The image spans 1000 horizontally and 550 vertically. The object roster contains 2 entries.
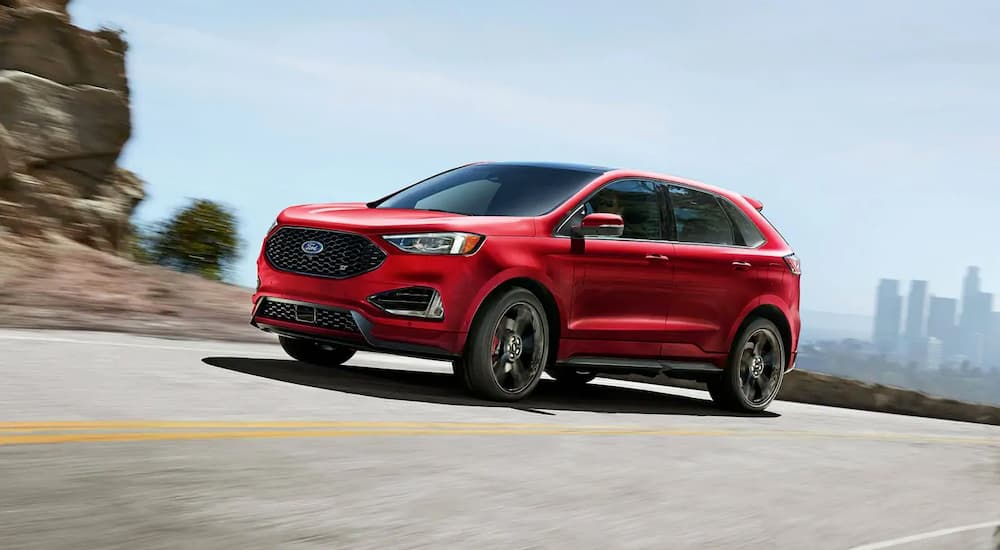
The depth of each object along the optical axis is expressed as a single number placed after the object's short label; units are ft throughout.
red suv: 29.09
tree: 70.18
